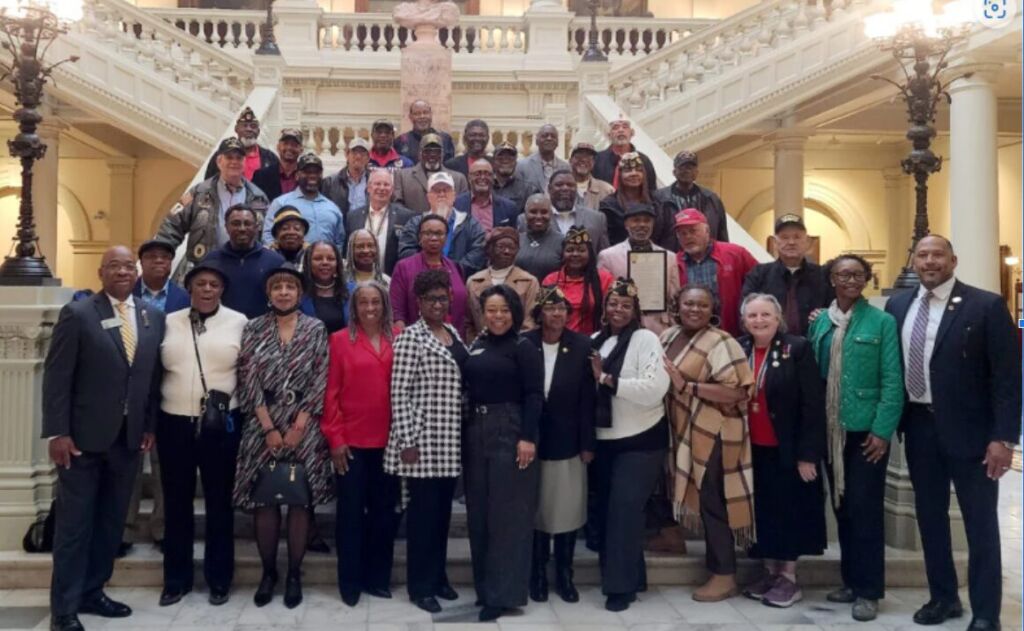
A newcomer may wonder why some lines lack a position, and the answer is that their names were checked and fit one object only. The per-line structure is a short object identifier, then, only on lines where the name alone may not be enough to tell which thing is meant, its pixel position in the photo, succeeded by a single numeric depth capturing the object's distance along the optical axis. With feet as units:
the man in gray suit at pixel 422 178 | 26.63
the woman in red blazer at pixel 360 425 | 17.99
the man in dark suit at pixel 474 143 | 29.04
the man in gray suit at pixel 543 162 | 28.94
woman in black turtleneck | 17.71
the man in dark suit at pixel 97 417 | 16.71
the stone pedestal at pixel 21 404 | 20.17
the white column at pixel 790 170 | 52.75
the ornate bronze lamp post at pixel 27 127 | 20.63
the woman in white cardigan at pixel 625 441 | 18.21
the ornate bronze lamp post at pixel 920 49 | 26.35
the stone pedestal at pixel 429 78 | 45.88
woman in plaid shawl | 18.24
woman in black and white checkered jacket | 17.70
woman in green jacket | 17.97
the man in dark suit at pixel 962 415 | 16.97
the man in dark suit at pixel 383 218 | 23.58
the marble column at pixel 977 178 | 38.99
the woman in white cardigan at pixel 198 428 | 17.78
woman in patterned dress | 17.71
